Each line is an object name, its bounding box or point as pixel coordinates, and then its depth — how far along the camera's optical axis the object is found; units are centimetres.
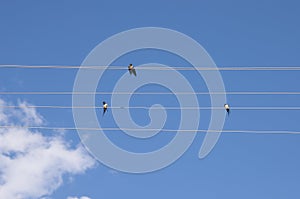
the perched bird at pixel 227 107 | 2003
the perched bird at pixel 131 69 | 1958
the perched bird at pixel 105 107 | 2036
